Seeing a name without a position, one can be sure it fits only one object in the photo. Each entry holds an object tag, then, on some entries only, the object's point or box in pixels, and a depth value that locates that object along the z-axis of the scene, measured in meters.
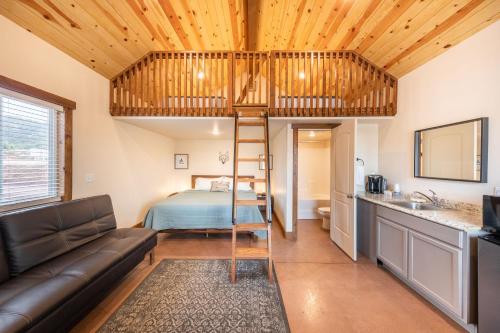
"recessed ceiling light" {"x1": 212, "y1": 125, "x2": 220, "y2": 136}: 3.97
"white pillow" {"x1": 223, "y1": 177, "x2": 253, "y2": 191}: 5.13
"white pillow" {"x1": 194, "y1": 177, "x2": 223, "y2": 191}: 5.24
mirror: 1.97
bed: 3.41
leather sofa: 1.25
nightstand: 5.08
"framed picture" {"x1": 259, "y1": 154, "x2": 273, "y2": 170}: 5.64
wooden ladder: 2.31
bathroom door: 2.88
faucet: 2.40
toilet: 4.12
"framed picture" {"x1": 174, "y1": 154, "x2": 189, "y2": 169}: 5.69
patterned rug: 1.69
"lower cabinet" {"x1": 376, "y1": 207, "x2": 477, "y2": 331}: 1.60
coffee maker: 3.20
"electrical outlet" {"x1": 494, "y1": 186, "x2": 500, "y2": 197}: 1.72
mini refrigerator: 1.38
